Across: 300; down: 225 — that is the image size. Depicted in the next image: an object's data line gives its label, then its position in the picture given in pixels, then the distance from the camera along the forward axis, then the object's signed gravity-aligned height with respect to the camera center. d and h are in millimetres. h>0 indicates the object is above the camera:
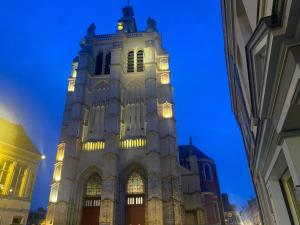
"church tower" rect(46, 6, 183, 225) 26688 +10576
